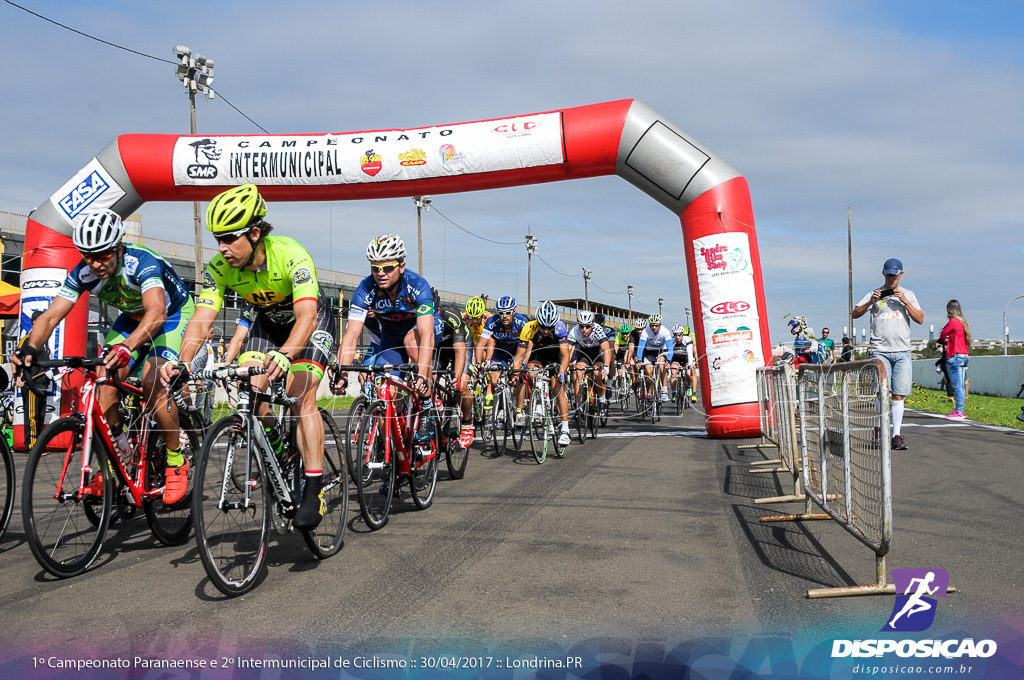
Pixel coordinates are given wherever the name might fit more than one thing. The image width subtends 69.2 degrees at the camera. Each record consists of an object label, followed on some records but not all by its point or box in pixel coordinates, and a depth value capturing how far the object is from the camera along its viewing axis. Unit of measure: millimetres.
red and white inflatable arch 10695
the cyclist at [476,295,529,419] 9758
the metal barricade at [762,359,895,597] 3609
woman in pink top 12625
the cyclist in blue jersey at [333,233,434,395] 5859
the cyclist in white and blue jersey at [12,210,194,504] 4578
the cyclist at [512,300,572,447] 9852
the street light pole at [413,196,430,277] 49281
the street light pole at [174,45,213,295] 29359
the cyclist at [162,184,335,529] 4195
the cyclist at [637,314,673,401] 15836
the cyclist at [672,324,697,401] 18339
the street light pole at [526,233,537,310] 74875
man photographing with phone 8250
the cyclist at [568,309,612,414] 12266
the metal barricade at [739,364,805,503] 6039
